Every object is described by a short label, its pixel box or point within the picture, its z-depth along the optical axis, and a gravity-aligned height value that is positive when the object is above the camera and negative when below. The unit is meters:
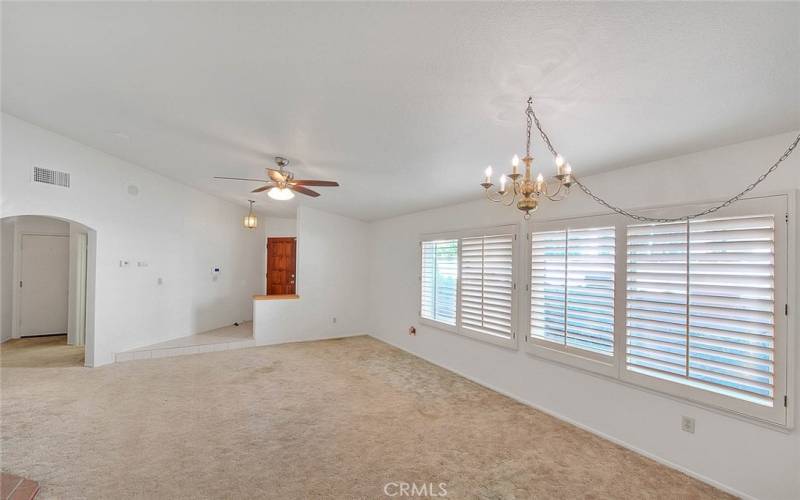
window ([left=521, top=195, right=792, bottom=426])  2.17 -0.36
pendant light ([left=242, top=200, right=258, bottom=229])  7.07 +0.65
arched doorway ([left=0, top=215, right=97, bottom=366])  5.90 -0.68
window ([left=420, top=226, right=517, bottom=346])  3.99 -0.39
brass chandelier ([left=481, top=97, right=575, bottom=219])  1.65 +0.41
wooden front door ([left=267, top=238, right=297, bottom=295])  8.41 -0.35
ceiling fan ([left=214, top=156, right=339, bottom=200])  3.62 +0.76
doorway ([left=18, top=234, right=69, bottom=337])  6.29 -0.71
